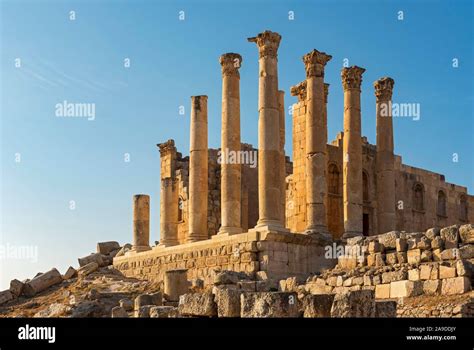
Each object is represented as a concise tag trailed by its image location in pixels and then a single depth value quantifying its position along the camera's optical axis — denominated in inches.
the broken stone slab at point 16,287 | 1227.0
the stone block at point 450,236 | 804.0
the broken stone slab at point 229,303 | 596.7
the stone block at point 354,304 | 538.3
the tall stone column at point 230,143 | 1144.8
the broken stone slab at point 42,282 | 1243.4
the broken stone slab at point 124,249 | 1457.8
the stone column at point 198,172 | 1225.4
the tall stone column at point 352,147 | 1171.3
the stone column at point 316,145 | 1115.9
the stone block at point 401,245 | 852.0
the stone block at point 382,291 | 803.4
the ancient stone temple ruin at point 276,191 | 1067.3
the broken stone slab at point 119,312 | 778.2
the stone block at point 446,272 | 735.7
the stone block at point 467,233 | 791.7
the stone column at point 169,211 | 1360.7
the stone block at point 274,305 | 561.3
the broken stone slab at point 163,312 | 666.2
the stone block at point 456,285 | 713.6
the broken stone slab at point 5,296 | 1194.6
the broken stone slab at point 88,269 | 1316.4
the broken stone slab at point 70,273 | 1321.4
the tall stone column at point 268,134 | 1073.5
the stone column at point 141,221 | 1422.2
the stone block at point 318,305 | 553.3
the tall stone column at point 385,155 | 1227.2
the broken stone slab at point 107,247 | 1534.2
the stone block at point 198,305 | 619.2
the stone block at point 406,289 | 762.2
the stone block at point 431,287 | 744.3
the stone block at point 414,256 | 818.2
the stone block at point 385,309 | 552.7
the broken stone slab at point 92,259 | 1400.1
